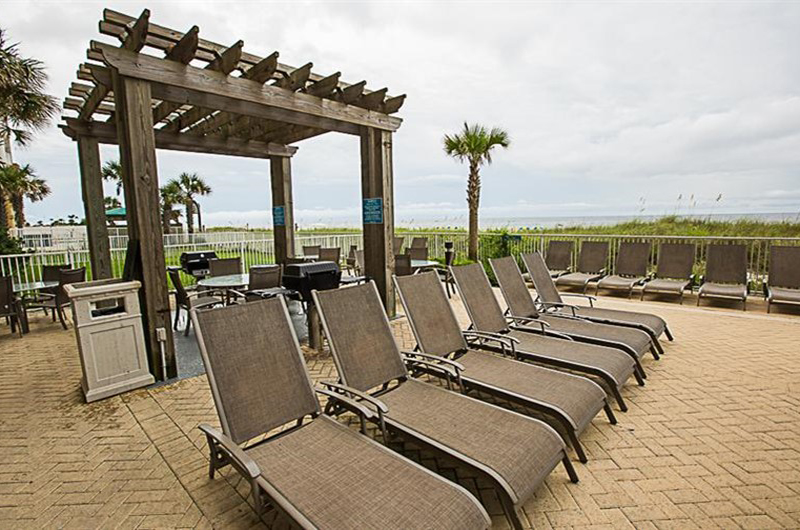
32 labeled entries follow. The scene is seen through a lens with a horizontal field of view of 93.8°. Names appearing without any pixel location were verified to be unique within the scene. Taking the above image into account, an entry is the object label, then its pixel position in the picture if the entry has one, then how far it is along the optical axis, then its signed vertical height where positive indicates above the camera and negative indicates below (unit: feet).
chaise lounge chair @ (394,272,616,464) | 7.93 -3.66
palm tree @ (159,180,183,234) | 76.35 +7.91
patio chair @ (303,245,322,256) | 29.99 -1.33
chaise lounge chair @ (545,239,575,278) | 27.17 -2.08
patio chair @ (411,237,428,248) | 33.04 -0.99
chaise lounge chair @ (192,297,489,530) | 4.97 -3.65
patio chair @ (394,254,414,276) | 21.34 -1.93
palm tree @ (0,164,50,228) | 36.40 +5.98
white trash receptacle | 11.07 -3.16
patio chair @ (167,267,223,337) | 16.17 -3.01
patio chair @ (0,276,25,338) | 17.58 -3.02
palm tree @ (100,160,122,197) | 68.23 +11.96
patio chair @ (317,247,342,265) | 27.12 -1.59
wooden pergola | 11.57 +5.32
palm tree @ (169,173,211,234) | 79.51 +10.18
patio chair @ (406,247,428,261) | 28.53 -1.70
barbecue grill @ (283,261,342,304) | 14.70 -1.75
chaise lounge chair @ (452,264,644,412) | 9.98 -3.62
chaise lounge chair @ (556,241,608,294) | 25.36 -2.47
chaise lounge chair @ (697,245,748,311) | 21.01 -2.73
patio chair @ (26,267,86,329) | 18.99 -3.02
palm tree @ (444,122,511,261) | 32.48 +7.11
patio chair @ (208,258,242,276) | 21.34 -1.87
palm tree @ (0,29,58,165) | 23.63 +9.37
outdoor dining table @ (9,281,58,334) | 18.79 -2.62
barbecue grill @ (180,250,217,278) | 23.84 -1.87
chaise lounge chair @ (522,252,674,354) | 14.12 -3.56
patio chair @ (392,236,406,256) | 31.80 -1.11
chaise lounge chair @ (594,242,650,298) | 24.11 -2.69
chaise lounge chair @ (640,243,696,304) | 22.81 -2.60
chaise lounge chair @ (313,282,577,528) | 5.91 -3.66
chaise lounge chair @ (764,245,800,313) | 20.06 -2.51
